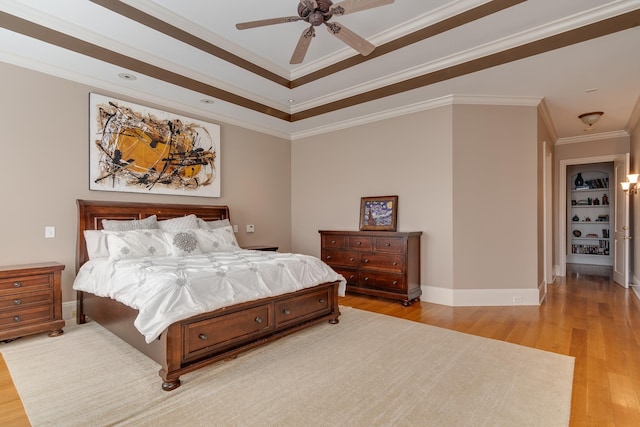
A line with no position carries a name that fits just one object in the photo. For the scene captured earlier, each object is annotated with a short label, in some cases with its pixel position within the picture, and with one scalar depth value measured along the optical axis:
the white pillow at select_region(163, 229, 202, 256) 3.57
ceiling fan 2.33
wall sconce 4.97
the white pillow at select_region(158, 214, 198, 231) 4.02
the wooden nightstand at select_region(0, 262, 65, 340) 2.86
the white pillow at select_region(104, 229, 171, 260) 3.28
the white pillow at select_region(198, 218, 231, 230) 4.32
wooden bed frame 2.25
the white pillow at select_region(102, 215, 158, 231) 3.63
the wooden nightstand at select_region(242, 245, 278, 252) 4.89
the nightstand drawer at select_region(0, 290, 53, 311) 2.85
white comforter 2.21
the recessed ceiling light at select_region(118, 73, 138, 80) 3.63
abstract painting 3.80
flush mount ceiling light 4.77
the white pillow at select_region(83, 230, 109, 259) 3.49
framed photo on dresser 4.84
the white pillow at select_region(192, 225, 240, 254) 3.95
